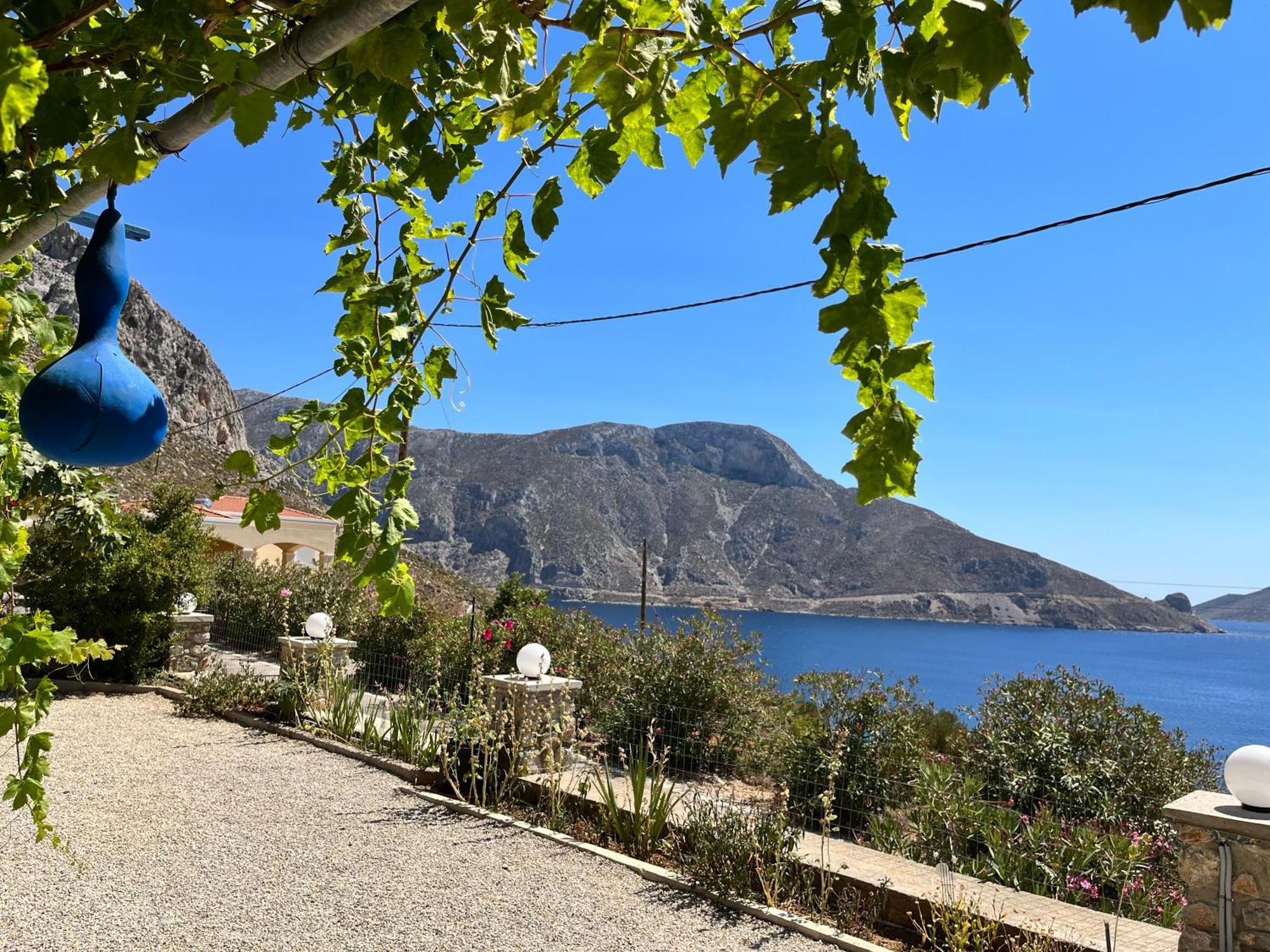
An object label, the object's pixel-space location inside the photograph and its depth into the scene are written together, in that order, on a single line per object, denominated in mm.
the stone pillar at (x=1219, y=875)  3053
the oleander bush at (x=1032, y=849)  4301
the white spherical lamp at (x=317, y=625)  7875
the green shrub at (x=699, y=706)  6961
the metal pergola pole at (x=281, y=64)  922
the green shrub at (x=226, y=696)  7480
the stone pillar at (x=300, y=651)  7836
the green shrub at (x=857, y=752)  5777
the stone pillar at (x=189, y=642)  8930
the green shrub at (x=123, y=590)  8133
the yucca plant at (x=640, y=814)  4699
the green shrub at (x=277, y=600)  11242
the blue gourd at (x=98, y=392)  1244
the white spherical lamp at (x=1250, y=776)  3154
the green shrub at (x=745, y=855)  4152
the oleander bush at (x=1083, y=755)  5398
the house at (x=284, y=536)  20500
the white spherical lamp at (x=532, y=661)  6160
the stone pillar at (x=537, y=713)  5773
